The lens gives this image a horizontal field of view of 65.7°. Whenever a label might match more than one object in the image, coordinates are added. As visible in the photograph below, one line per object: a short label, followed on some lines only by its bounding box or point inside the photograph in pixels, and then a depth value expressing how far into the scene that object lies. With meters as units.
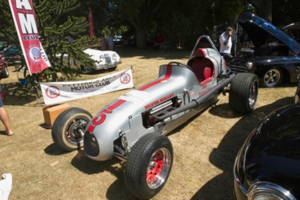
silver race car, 2.82
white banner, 6.33
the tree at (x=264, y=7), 16.21
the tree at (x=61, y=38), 7.59
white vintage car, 10.65
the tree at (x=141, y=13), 16.89
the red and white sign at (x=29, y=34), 5.96
